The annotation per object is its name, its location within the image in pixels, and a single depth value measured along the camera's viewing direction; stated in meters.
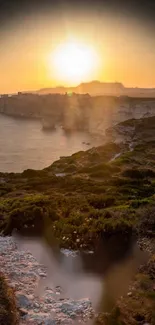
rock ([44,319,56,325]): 13.58
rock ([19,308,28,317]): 14.00
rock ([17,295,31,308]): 14.69
